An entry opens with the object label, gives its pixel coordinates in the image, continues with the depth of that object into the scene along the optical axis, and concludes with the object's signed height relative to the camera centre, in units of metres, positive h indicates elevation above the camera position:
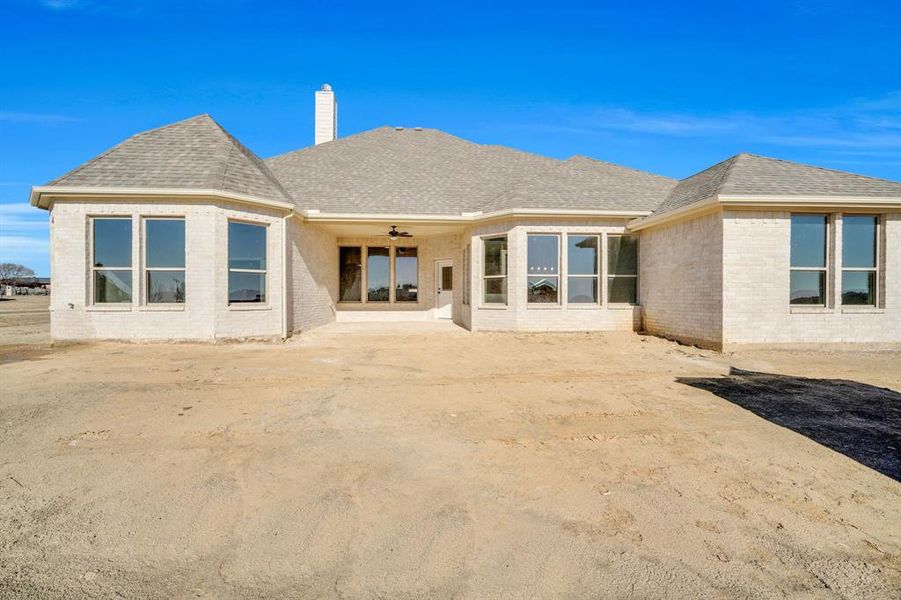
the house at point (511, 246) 9.11 +1.15
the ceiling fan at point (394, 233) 13.78 +1.93
